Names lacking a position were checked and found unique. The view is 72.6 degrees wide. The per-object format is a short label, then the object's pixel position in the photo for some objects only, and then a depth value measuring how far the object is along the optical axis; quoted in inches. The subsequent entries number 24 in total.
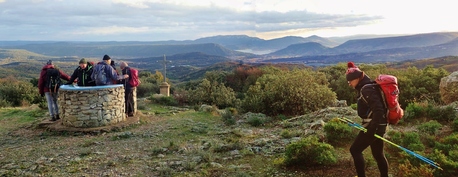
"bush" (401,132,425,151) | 216.7
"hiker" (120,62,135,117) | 409.7
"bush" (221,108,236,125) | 427.2
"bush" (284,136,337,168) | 206.8
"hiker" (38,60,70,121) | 370.0
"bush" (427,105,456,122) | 316.2
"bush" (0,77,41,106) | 717.9
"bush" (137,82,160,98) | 1118.4
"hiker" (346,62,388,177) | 154.5
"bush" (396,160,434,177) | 168.1
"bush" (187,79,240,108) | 759.7
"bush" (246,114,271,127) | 408.5
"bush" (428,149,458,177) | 172.6
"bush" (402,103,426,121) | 337.5
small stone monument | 837.8
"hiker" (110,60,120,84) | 409.9
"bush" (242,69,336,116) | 478.0
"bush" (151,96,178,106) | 745.6
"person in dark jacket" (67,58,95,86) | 377.1
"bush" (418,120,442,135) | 268.9
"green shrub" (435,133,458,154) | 208.9
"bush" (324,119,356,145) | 260.2
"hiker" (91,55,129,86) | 375.2
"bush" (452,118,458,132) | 268.4
